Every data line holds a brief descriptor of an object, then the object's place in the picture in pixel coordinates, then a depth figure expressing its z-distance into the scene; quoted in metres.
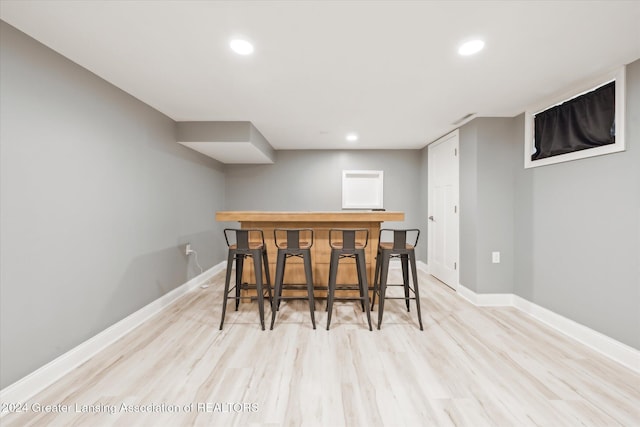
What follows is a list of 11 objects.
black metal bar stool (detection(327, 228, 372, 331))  2.40
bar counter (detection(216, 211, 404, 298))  3.01
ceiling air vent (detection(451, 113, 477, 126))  3.03
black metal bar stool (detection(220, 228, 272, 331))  2.43
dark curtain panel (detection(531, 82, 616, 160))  2.04
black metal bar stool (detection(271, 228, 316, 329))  2.45
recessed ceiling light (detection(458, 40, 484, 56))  1.66
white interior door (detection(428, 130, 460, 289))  3.57
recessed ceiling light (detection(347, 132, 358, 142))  3.87
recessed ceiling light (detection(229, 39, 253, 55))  1.66
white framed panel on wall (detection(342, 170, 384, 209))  4.94
